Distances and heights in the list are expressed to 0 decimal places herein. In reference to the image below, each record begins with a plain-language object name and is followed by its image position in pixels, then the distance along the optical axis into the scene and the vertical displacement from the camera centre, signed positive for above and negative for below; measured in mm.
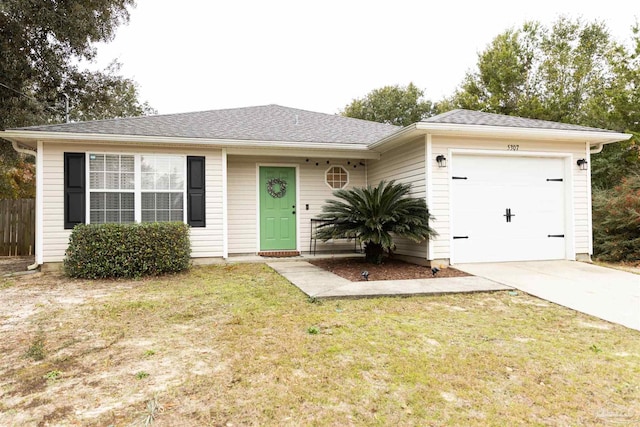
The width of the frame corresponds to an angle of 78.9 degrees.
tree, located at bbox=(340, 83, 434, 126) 28625 +8062
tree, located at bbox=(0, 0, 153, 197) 8211 +3846
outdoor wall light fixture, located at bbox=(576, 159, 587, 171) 7266 +934
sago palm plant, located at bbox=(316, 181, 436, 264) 6207 -46
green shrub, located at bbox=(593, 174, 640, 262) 7352 -195
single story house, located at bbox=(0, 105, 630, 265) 6699 +726
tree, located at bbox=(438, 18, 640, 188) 18188 +7068
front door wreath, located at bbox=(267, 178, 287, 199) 8734 +645
